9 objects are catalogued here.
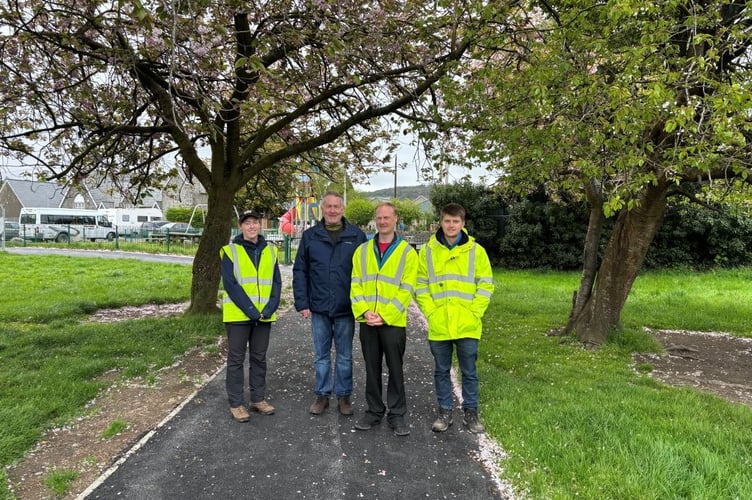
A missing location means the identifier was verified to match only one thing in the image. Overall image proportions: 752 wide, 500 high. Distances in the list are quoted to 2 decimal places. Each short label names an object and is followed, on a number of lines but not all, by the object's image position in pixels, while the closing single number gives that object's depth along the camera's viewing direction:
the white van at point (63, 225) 31.15
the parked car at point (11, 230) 30.12
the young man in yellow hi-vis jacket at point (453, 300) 4.03
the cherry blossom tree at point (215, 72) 6.22
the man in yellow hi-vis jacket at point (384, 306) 4.02
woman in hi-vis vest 4.30
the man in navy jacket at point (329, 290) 4.33
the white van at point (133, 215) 49.27
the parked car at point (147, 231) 30.73
